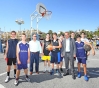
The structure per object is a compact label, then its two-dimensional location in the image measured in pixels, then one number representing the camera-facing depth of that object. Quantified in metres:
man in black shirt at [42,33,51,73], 3.51
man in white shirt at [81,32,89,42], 3.23
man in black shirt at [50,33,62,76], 3.39
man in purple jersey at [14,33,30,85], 2.71
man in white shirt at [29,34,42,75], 3.26
